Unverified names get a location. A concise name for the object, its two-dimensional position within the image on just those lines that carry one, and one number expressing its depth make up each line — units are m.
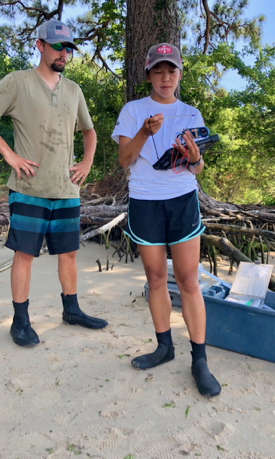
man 2.29
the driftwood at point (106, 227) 3.38
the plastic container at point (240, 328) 2.18
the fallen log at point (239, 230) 3.95
